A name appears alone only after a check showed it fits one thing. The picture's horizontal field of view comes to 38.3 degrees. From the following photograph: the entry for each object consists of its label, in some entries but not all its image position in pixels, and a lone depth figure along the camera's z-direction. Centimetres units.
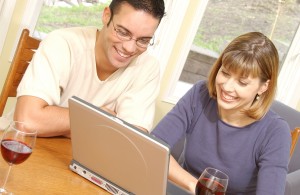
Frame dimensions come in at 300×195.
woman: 171
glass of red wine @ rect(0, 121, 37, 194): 107
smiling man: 158
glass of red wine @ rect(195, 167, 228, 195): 124
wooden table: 114
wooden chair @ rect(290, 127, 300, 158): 203
